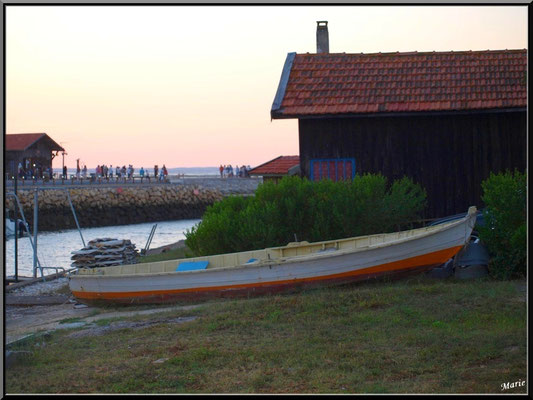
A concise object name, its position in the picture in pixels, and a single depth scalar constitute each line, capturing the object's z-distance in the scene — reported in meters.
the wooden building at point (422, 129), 19.62
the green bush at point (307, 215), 17.52
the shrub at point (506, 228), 15.20
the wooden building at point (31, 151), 77.01
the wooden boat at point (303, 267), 15.19
